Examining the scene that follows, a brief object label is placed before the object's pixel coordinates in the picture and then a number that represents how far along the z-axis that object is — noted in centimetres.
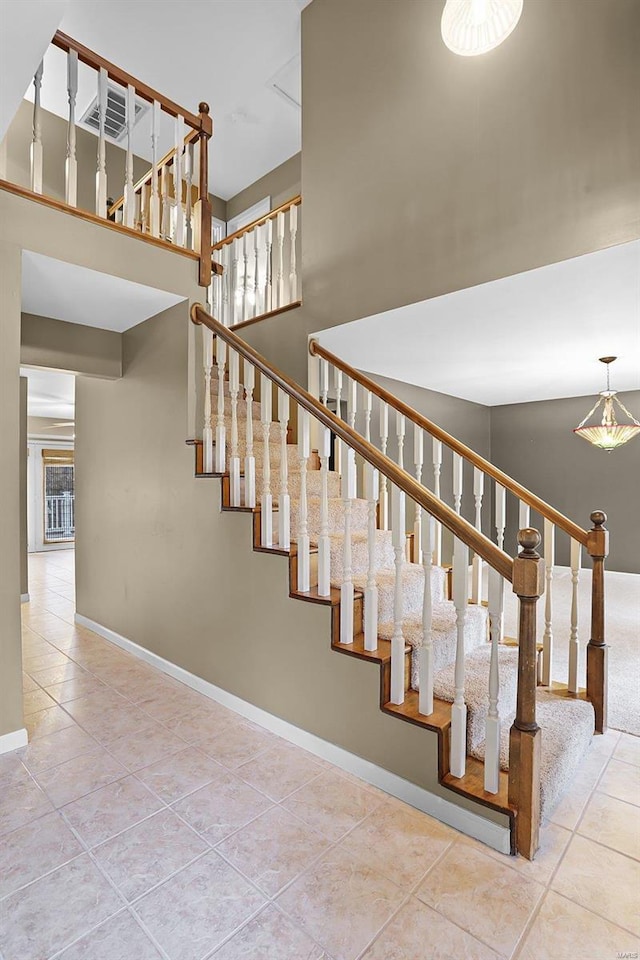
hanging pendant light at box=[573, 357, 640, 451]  444
